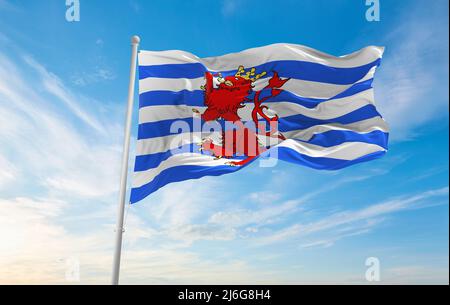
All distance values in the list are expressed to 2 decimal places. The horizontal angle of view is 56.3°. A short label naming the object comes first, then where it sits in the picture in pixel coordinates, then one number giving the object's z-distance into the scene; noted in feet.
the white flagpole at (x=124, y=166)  27.68
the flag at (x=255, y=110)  32.94
